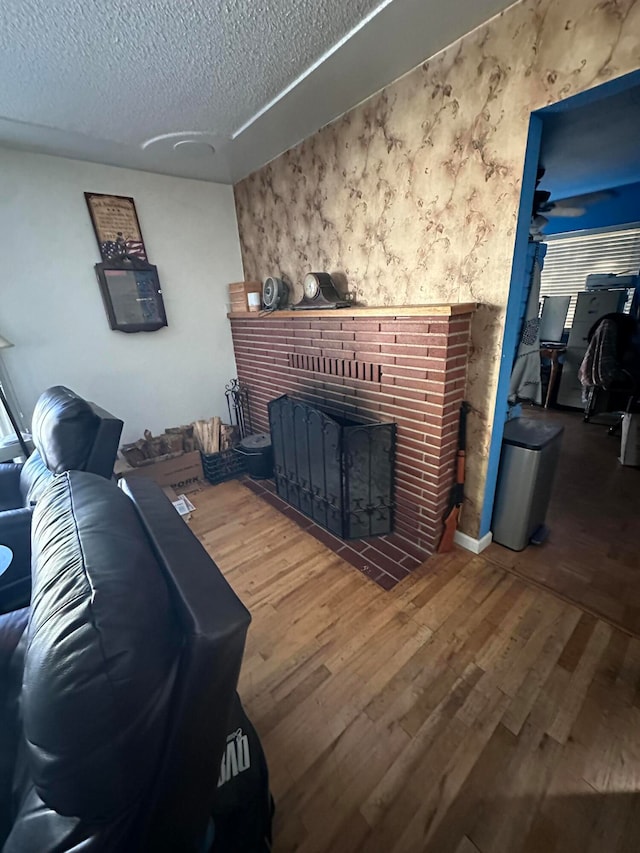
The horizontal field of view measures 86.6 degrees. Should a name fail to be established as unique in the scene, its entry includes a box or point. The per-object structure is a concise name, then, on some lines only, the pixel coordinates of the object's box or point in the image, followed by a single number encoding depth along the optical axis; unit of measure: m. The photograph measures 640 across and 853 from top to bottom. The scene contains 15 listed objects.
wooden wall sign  2.50
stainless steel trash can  1.85
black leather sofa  0.53
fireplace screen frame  2.01
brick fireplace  1.73
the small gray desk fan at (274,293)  2.73
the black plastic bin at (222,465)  2.96
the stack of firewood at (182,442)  2.82
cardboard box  2.74
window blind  3.80
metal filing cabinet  3.83
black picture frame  2.62
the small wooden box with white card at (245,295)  2.95
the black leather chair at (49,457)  1.45
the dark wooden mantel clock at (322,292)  2.27
